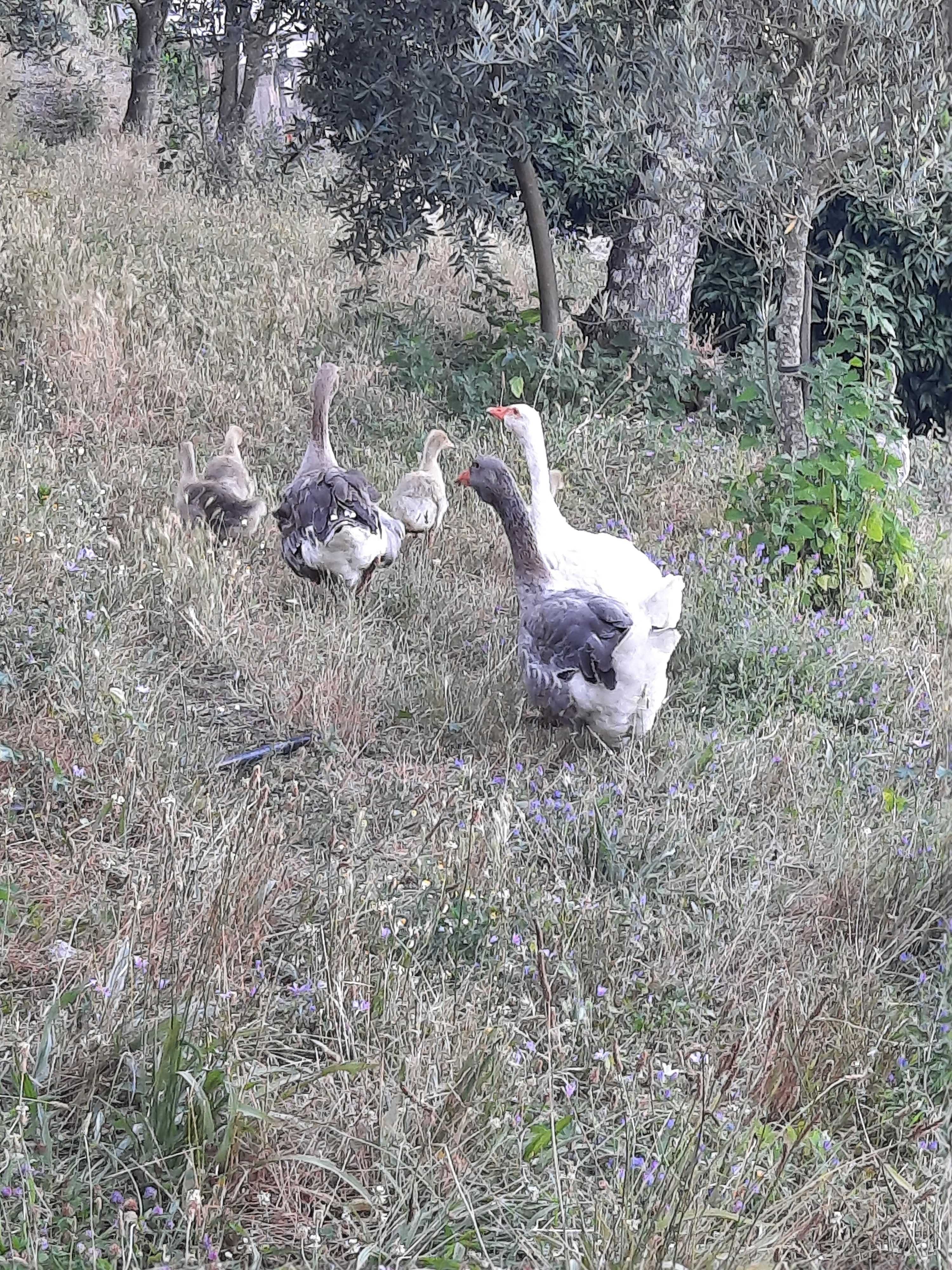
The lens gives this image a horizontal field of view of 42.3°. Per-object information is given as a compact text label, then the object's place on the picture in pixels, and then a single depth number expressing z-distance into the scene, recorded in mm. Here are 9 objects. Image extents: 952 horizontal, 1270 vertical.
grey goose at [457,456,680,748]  4410
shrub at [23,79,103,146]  15922
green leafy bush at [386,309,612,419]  8766
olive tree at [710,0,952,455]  5812
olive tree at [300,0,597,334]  7348
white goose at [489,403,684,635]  5055
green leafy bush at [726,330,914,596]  6285
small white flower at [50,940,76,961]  2877
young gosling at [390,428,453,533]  6609
